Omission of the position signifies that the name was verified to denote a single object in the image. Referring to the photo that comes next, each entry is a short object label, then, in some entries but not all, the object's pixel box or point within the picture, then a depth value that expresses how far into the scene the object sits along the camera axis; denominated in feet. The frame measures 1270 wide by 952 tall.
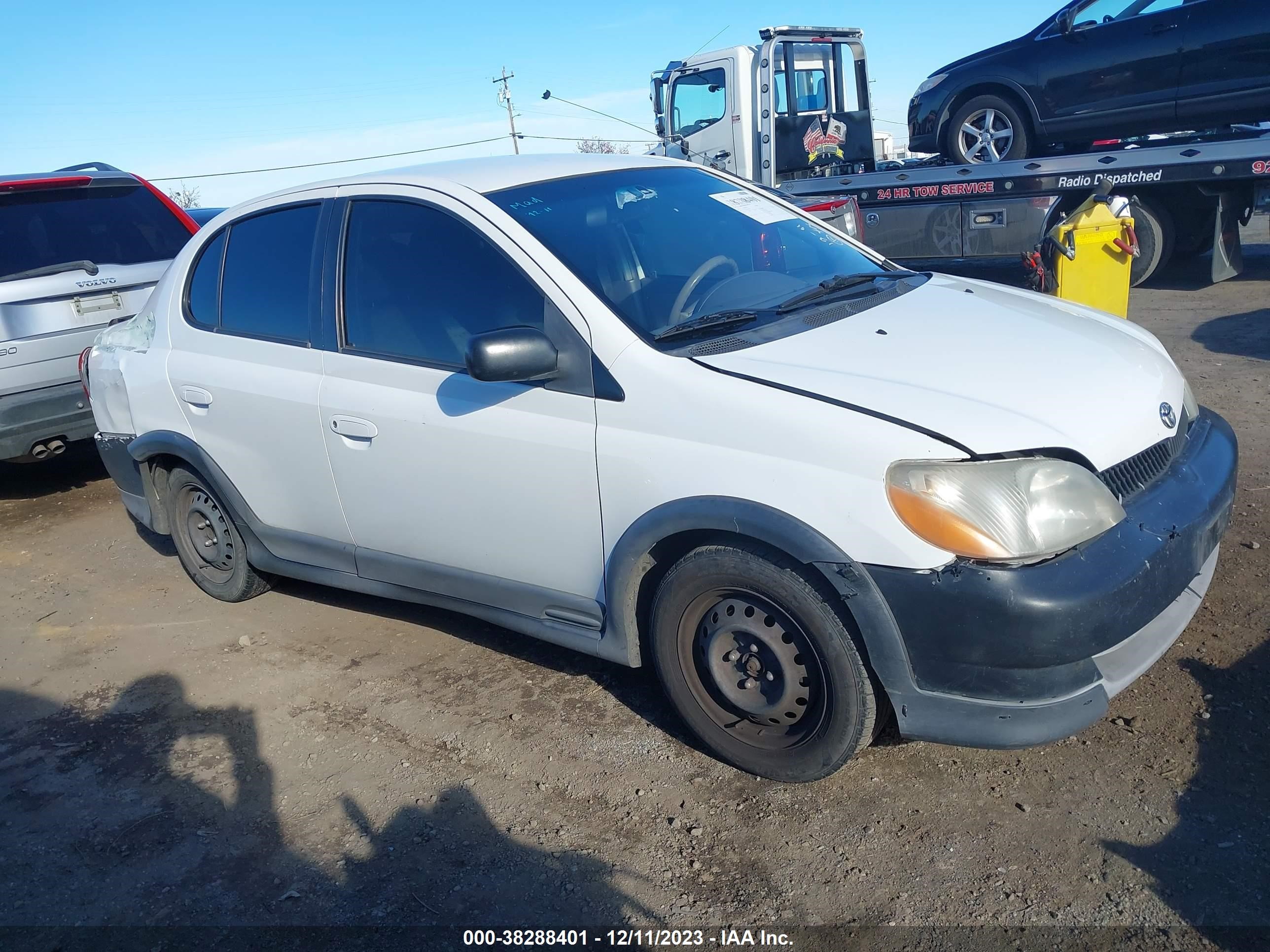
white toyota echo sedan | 8.52
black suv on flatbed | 28.60
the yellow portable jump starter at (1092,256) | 24.64
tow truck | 32.09
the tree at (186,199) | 121.08
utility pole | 171.94
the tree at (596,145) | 146.30
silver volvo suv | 19.40
